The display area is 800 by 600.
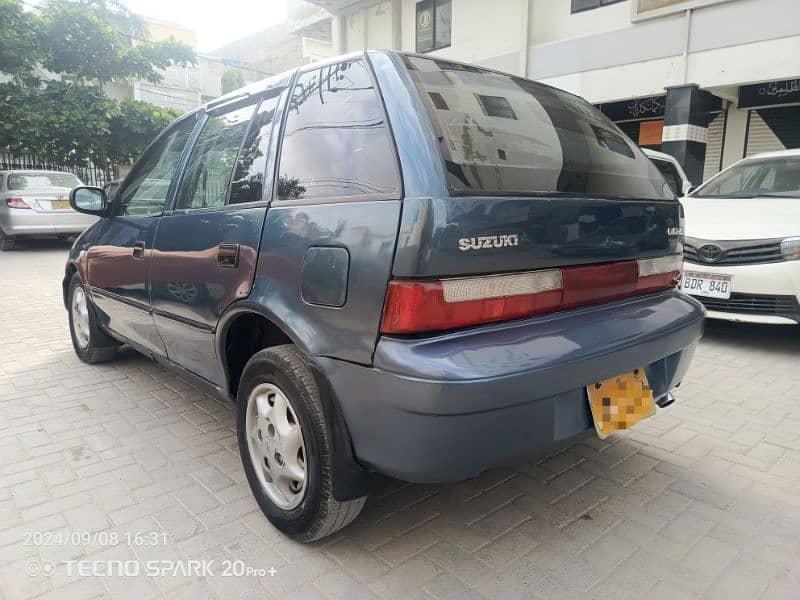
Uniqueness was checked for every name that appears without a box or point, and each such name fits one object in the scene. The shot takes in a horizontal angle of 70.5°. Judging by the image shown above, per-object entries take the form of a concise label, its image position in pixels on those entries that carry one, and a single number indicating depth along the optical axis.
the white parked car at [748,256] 4.36
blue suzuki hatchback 1.68
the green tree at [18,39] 13.34
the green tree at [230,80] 38.69
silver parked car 10.74
